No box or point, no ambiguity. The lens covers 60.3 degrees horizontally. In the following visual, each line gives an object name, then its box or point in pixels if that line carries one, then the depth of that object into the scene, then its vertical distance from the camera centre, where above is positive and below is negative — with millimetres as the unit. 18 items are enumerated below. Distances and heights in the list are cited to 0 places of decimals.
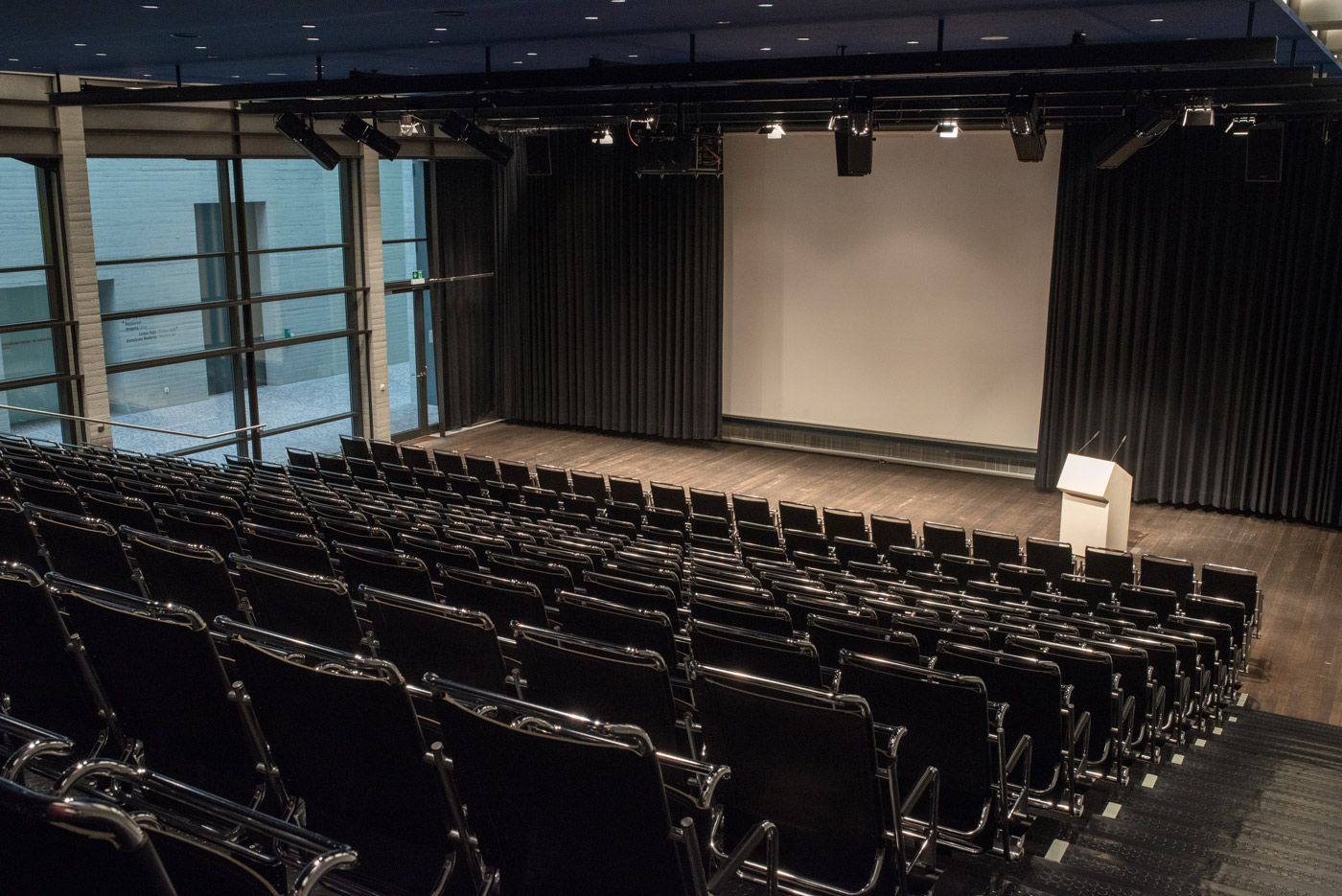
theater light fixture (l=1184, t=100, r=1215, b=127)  8312 +741
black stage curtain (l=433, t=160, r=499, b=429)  17594 -1127
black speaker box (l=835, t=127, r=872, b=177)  9336 +520
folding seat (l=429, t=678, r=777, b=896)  2326 -1215
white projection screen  14766 -905
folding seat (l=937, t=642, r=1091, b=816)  4387 -1847
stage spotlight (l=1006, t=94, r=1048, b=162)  8469 +696
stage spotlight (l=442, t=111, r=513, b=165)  10953 +760
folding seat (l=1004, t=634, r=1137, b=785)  5023 -2045
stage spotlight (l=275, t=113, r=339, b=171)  11664 +765
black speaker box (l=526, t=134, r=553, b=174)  12562 +689
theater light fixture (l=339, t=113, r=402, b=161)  11477 +790
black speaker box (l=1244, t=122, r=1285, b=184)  10188 +573
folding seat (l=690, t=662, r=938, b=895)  3014 -1507
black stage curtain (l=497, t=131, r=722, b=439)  16984 -1163
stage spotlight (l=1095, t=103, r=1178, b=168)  8523 +650
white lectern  11289 -2761
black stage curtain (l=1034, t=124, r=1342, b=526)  12945 -1199
